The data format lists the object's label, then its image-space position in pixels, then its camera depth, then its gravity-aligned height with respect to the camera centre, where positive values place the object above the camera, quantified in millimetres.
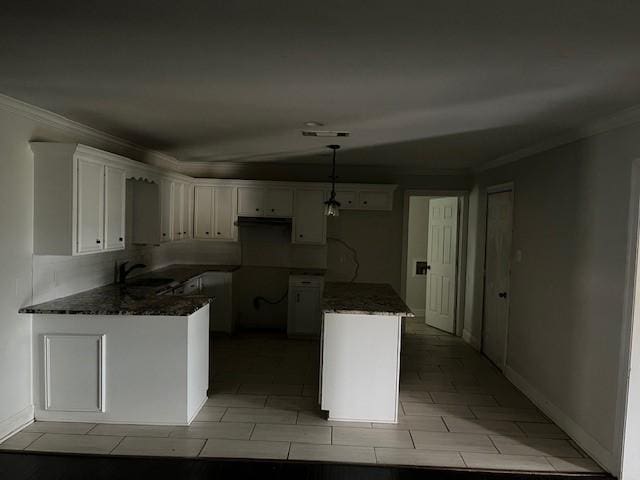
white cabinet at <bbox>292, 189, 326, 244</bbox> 6598 +81
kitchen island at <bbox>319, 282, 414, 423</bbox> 3891 -1160
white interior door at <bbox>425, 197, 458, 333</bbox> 7055 -556
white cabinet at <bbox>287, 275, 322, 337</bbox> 6438 -1133
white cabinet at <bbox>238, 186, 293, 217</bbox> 6590 +276
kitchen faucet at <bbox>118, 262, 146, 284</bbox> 4980 -583
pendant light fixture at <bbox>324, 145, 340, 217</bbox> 4969 +171
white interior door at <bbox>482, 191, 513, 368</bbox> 5281 -557
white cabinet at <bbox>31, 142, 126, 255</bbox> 3617 +140
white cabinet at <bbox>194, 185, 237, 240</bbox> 6641 +101
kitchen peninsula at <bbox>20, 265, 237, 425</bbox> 3650 -1134
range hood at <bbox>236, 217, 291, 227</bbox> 6572 +7
